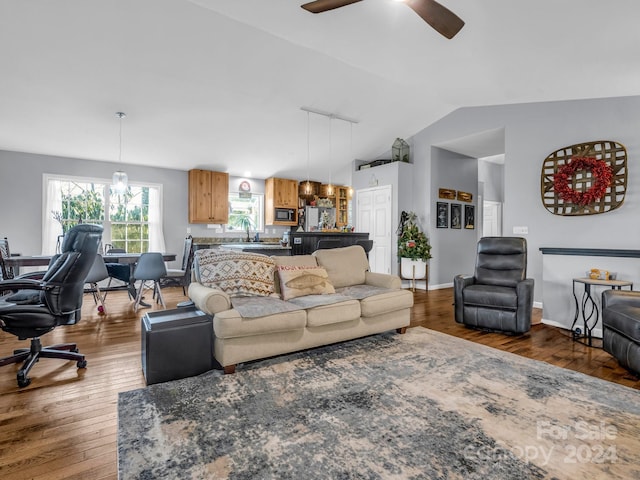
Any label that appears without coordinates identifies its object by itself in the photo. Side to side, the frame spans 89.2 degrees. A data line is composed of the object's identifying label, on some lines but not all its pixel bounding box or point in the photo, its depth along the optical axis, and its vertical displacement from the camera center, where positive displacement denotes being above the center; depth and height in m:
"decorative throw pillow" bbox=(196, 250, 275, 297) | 2.95 -0.39
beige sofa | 2.46 -0.65
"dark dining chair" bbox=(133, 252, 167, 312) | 4.43 -0.53
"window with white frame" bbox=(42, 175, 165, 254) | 5.54 +0.35
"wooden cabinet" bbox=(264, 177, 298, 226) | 7.50 +0.77
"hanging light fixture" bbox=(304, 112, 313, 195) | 5.73 +0.86
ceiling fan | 2.27 +1.59
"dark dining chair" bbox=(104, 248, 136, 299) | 5.02 -0.64
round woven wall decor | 4.02 +0.72
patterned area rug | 1.46 -1.07
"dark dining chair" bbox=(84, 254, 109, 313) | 4.16 -0.58
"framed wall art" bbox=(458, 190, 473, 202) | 6.95 +0.77
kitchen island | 5.98 -0.16
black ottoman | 2.29 -0.84
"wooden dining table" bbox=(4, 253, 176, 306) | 3.72 -0.38
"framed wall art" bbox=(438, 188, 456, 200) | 6.57 +0.79
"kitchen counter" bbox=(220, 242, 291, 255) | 5.73 -0.32
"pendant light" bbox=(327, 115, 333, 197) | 5.67 +1.68
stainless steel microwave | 7.58 +0.38
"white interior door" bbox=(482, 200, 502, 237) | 8.59 +0.35
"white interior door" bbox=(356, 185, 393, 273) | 6.78 +0.21
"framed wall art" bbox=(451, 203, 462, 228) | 6.80 +0.35
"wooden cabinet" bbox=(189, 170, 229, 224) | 6.63 +0.71
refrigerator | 8.04 +0.35
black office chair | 2.34 -0.56
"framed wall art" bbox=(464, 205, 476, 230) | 7.09 +0.33
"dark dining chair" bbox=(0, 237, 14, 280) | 3.40 -0.36
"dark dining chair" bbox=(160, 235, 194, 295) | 4.95 -0.63
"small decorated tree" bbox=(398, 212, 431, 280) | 6.10 -0.31
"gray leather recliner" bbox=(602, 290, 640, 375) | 2.42 -0.74
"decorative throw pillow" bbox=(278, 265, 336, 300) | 3.10 -0.50
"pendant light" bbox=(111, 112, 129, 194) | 4.31 +0.65
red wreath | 4.03 +0.68
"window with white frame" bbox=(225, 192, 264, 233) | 7.36 +0.43
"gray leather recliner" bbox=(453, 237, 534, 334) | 3.42 -0.64
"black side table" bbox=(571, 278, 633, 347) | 3.22 -0.83
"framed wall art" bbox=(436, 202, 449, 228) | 6.52 +0.34
